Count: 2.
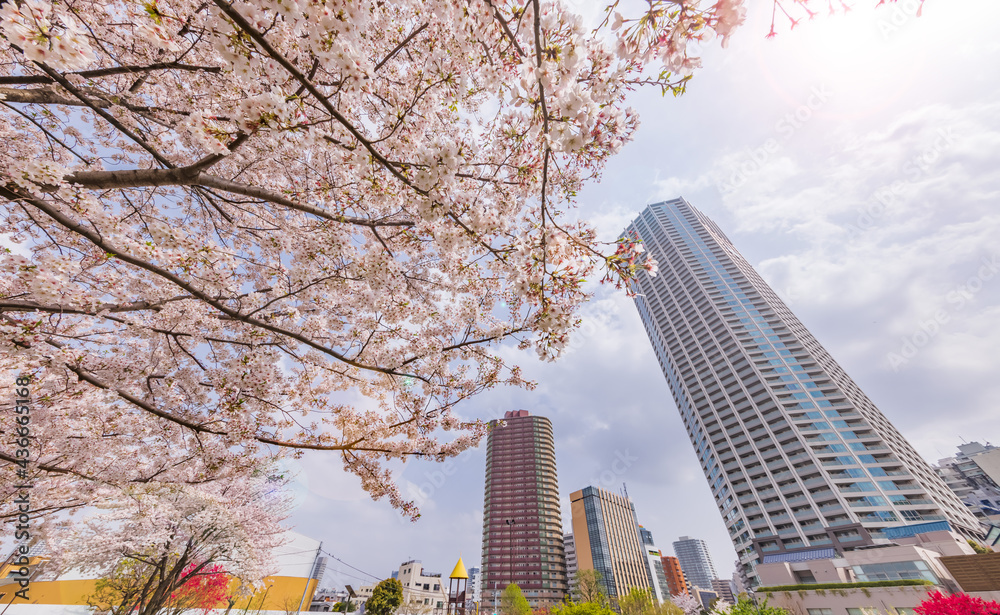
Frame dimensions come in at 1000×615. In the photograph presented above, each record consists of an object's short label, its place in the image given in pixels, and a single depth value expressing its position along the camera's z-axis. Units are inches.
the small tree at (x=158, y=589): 307.0
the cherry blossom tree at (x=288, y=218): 84.0
